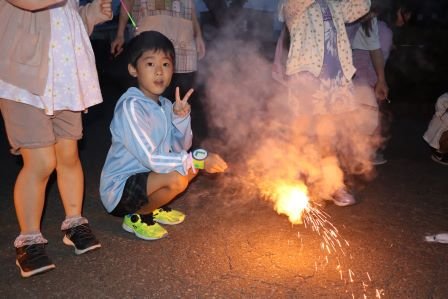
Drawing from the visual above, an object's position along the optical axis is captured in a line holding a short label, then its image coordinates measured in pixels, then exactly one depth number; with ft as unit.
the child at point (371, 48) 13.29
